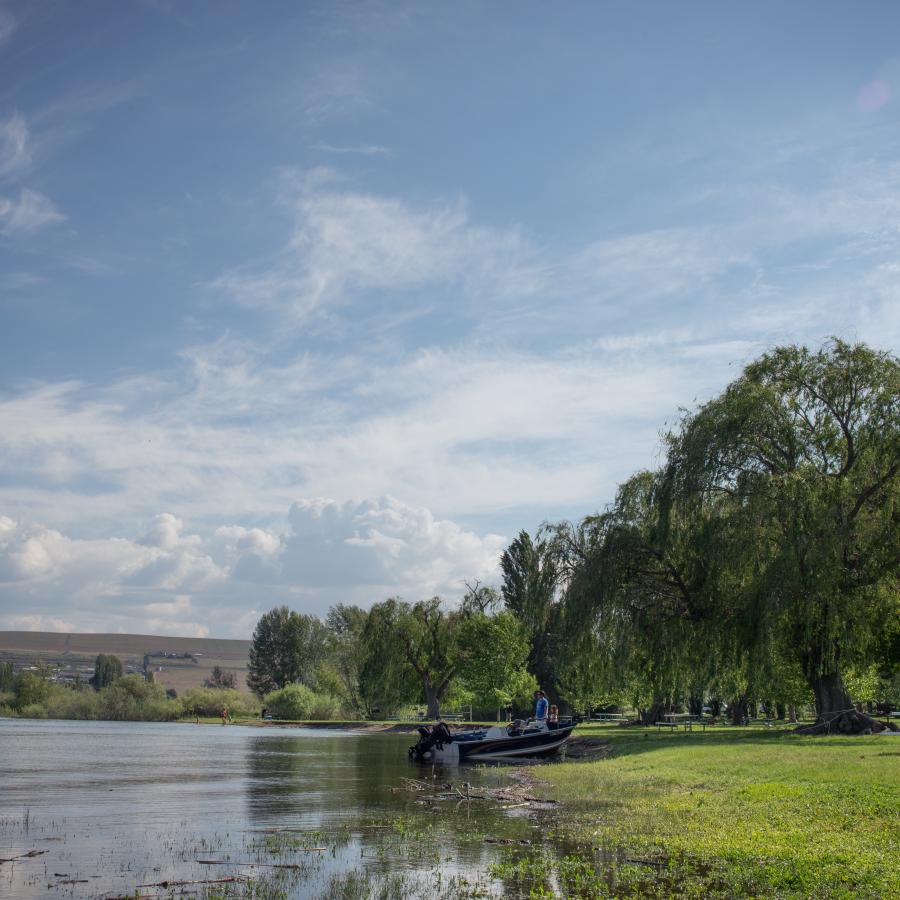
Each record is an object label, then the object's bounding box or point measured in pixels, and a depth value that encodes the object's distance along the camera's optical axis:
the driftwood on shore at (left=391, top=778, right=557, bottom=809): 21.78
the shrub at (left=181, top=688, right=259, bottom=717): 98.12
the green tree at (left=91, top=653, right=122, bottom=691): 144.25
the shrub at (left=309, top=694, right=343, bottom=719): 91.62
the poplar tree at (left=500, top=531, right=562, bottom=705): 38.91
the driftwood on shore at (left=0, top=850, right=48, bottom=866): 14.22
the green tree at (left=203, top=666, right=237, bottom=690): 165.00
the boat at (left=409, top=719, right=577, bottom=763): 37.22
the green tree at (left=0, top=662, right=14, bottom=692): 131.55
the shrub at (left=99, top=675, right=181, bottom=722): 94.00
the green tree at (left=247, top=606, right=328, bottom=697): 118.75
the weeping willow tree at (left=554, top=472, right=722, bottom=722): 33.94
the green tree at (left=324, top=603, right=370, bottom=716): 91.81
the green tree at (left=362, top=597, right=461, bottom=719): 76.75
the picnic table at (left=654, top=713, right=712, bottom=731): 47.44
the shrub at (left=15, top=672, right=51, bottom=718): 98.40
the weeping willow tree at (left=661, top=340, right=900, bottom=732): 29.83
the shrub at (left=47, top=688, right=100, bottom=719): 96.12
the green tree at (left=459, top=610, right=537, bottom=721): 71.75
